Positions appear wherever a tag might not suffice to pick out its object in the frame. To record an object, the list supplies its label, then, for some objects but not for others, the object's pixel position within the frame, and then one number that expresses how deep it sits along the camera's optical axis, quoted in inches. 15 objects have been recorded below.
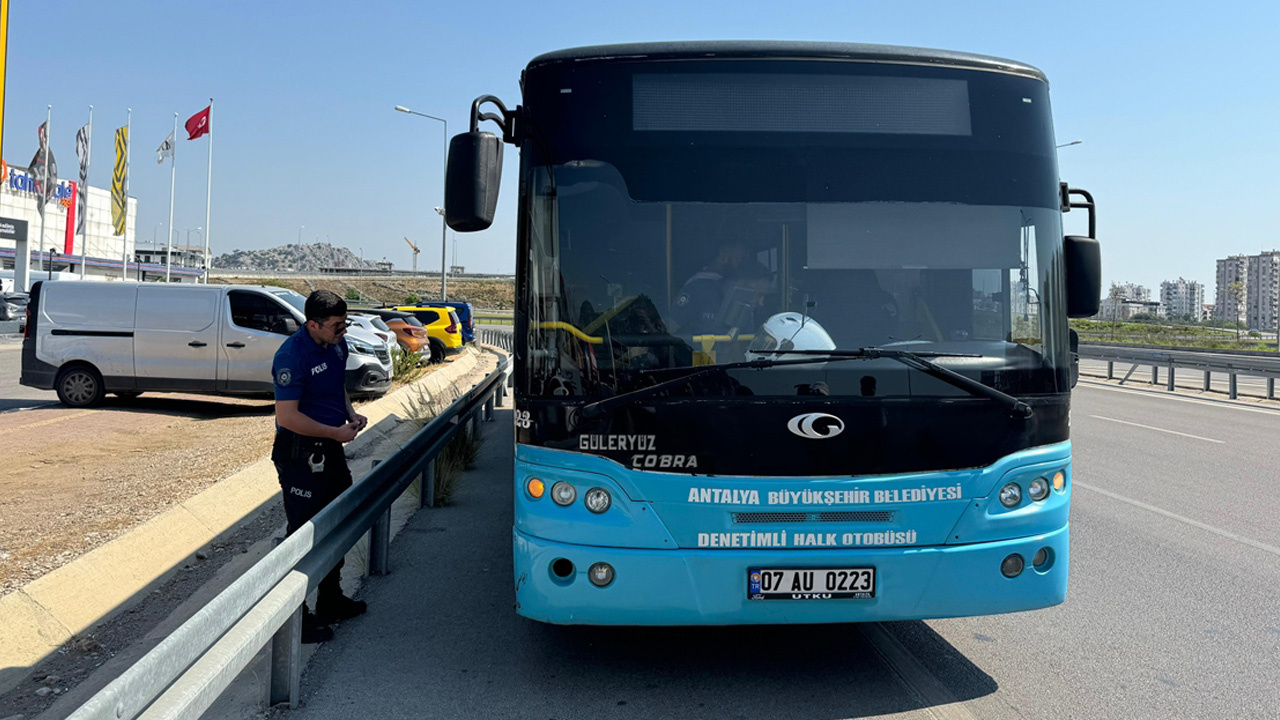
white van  616.7
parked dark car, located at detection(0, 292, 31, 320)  1690.5
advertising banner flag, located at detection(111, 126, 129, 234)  1940.2
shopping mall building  2832.2
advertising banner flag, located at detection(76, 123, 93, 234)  2055.9
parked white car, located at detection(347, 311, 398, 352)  786.8
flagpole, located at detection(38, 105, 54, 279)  2034.9
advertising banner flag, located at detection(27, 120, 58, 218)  2028.8
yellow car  1113.4
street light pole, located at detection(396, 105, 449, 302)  1939.2
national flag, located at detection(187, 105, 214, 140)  1923.0
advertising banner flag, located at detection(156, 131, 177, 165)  1934.1
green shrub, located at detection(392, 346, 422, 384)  823.7
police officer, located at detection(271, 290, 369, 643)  198.1
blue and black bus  166.2
